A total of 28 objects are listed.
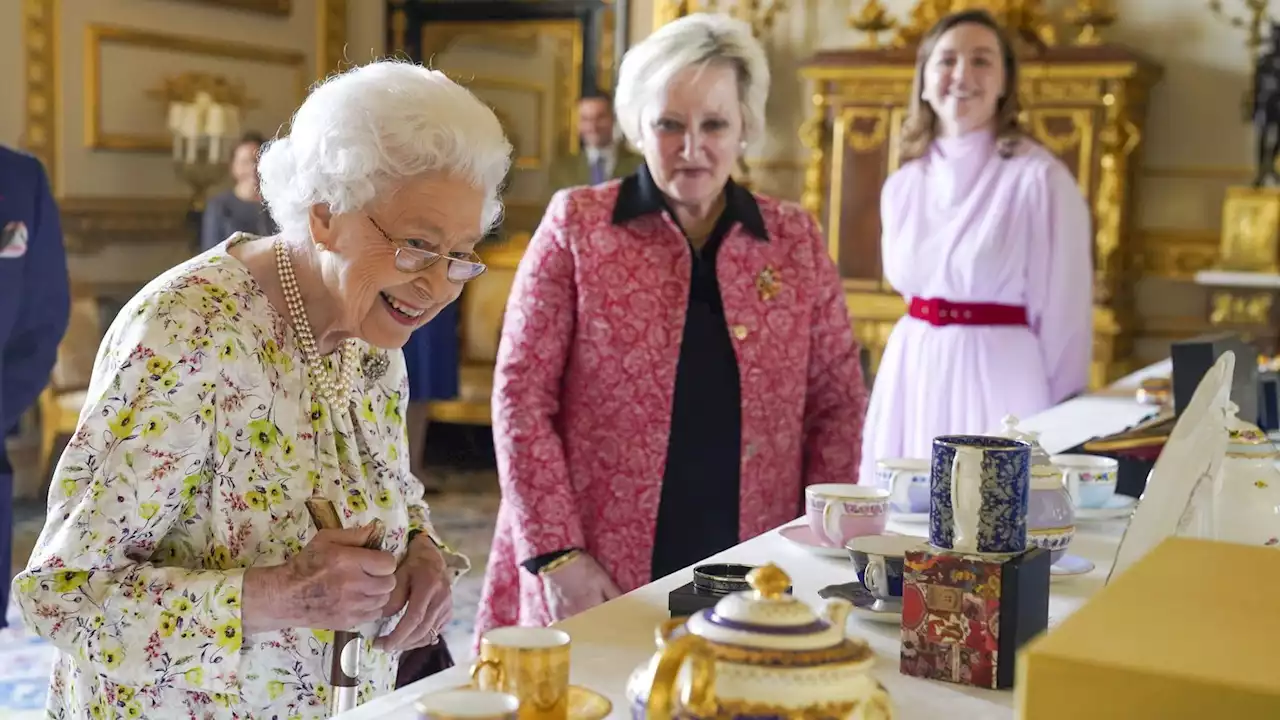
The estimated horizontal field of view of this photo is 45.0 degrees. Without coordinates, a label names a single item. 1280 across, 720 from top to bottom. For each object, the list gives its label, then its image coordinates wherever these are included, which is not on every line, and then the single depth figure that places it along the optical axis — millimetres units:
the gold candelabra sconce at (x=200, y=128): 7121
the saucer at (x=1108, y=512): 2197
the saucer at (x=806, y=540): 1901
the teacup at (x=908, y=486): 2145
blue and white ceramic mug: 1422
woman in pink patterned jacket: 2357
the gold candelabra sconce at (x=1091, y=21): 6637
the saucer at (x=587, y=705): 1205
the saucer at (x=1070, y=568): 1803
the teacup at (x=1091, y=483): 2207
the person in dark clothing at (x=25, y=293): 3344
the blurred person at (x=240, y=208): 6711
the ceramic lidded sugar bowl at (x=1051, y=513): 1825
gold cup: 1131
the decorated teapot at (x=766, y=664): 947
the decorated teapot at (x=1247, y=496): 1679
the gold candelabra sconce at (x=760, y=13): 7500
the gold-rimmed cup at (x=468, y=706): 1010
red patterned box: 1379
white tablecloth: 1350
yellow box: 882
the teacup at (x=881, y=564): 1598
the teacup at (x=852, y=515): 1851
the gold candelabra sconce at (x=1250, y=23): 6648
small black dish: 1589
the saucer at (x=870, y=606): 1580
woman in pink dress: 3463
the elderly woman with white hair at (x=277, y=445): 1537
